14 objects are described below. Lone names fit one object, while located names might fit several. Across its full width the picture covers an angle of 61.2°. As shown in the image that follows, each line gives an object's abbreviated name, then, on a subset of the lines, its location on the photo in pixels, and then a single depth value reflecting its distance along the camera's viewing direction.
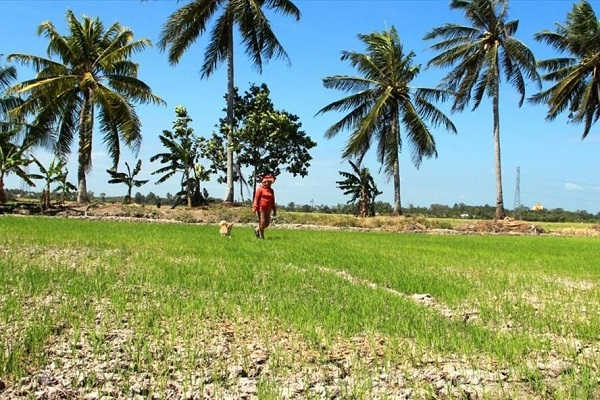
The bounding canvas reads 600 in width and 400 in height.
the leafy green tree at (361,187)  31.09
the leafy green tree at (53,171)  23.69
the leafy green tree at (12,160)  23.69
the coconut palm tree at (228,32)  23.19
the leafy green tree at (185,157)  26.64
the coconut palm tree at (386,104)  24.94
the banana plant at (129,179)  28.77
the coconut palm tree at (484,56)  26.09
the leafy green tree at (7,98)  28.11
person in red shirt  12.58
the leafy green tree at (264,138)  27.92
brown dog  12.74
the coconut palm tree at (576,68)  27.20
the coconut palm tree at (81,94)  22.58
